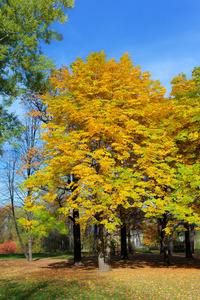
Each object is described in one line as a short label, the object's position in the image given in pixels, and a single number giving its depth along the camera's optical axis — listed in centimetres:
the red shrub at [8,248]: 3478
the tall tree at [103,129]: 966
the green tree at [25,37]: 1098
